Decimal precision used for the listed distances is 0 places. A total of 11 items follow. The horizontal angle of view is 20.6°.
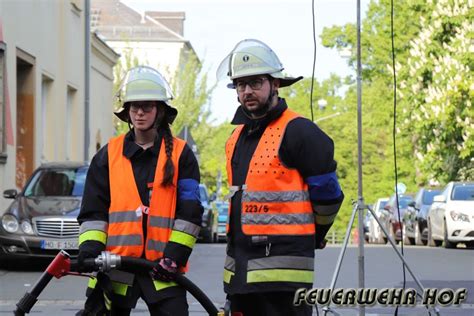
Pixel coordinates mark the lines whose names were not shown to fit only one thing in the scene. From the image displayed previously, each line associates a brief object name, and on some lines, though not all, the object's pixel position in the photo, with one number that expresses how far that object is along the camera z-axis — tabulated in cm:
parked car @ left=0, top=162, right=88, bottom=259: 1834
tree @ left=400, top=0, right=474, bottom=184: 3578
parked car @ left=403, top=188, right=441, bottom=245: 3138
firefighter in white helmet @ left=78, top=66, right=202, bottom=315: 618
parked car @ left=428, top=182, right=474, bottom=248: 2638
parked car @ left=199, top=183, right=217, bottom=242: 3316
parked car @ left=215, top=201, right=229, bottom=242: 4891
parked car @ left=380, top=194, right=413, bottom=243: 3659
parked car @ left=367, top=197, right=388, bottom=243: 4344
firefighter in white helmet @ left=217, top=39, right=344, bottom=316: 607
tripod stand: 1061
